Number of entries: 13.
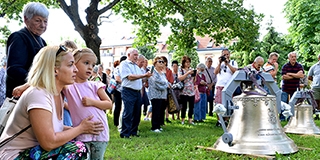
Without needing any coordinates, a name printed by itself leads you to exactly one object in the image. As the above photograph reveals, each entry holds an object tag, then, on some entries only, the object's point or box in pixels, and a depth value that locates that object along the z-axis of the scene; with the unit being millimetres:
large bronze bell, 4980
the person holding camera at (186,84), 9450
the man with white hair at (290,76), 9922
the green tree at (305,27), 25453
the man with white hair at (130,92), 7166
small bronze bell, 7483
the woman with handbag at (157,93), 8211
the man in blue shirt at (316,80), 10836
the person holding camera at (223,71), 8552
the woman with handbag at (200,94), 10211
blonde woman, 2268
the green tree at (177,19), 11875
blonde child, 2980
